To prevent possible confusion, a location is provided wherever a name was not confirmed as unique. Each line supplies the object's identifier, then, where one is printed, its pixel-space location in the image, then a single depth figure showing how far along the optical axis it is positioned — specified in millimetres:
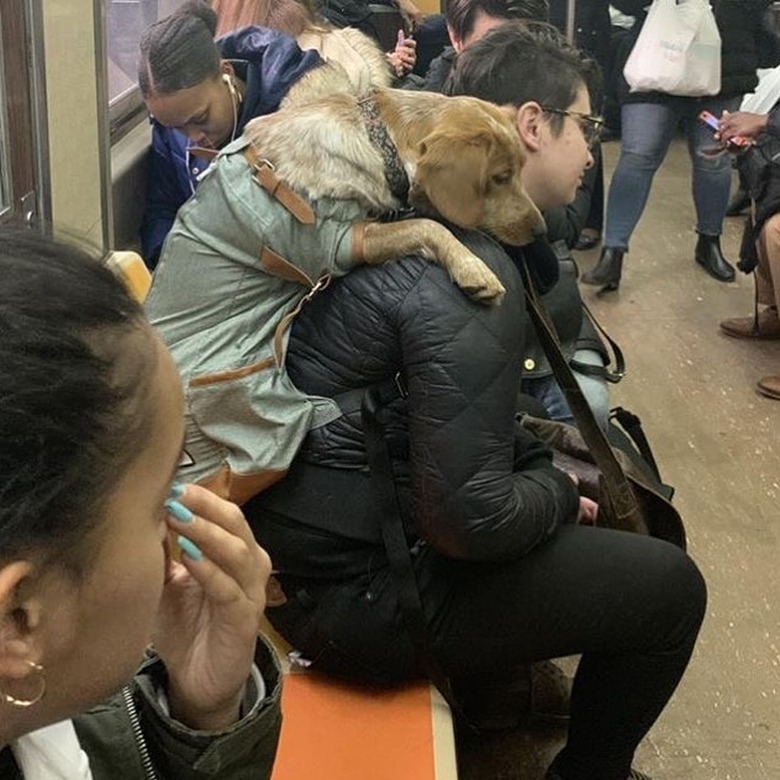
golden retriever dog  1585
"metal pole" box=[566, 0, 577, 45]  5741
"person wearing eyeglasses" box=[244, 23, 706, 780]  1531
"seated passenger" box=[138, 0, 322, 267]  2719
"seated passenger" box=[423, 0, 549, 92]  3133
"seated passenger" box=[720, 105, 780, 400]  3764
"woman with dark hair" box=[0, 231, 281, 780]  617
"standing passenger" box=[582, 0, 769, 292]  4559
